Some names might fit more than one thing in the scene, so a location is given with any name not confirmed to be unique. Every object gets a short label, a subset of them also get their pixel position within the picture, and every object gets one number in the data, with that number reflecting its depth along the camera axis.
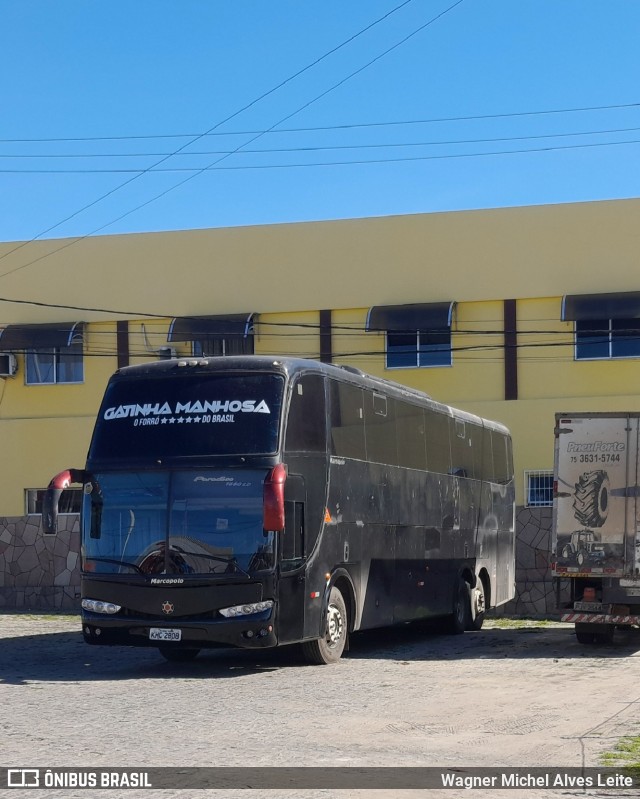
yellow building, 31.41
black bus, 15.13
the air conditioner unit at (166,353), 33.91
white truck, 18.58
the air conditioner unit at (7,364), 35.25
